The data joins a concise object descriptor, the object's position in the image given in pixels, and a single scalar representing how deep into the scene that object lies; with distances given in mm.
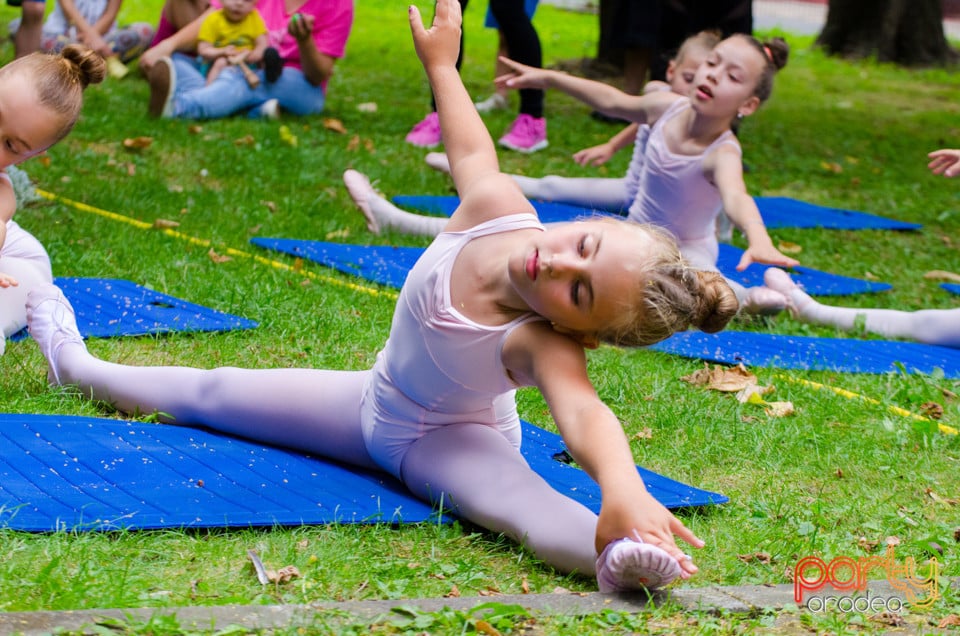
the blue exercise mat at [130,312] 8445
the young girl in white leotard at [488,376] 5023
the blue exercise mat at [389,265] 10594
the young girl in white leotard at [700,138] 11008
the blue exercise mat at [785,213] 13414
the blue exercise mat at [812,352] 9258
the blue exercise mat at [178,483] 5398
